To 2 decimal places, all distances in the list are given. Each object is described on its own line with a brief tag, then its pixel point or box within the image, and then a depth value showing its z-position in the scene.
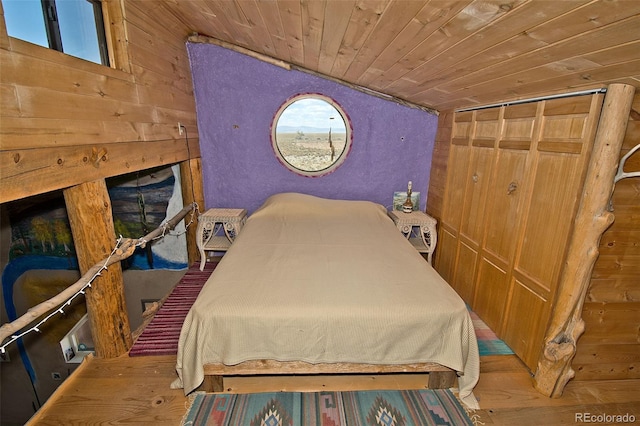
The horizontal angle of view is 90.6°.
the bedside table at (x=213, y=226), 3.49
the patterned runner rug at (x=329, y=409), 1.82
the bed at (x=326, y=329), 1.83
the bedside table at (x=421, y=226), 3.53
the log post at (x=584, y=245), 1.65
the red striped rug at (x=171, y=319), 2.39
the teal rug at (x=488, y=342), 2.42
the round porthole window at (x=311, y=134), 3.73
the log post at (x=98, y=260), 1.95
